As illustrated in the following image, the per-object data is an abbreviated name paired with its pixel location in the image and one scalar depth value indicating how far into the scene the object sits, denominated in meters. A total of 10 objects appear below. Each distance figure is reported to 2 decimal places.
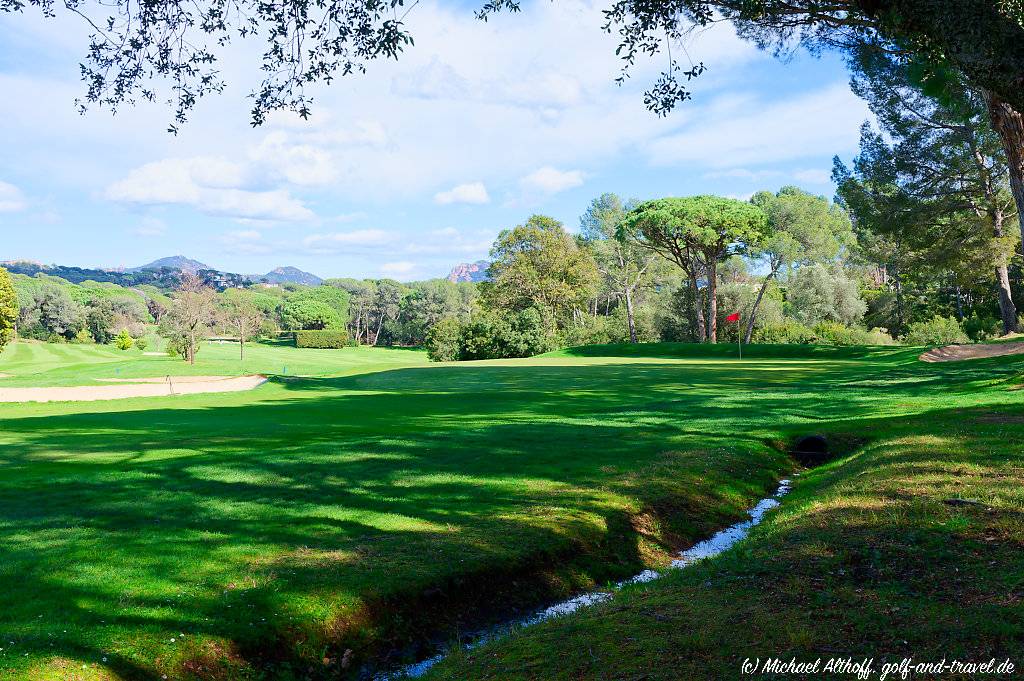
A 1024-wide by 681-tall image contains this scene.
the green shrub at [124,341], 79.31
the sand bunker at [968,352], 33.81
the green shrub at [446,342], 63.62
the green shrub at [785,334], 58.92
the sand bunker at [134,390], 36.22
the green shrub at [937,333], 47.58
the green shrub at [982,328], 47.16
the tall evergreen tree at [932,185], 36.66
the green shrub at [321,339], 111.25
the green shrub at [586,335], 68.88
